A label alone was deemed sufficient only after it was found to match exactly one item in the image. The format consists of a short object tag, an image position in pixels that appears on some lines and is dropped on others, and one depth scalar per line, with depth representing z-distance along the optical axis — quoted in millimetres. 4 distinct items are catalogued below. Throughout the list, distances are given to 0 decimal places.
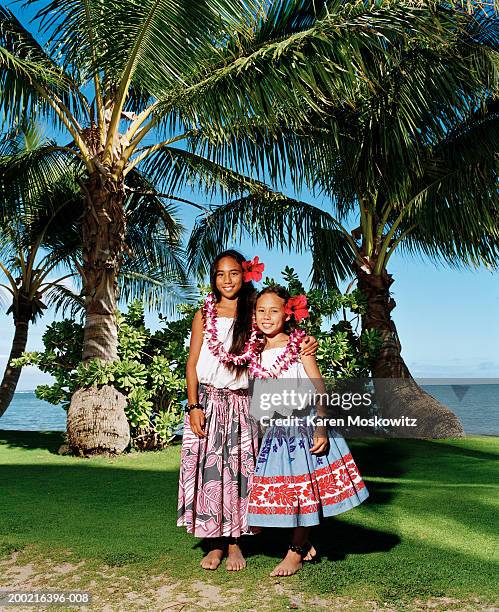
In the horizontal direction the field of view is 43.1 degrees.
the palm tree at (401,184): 8234
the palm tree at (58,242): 12148
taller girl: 3682
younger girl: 3408
